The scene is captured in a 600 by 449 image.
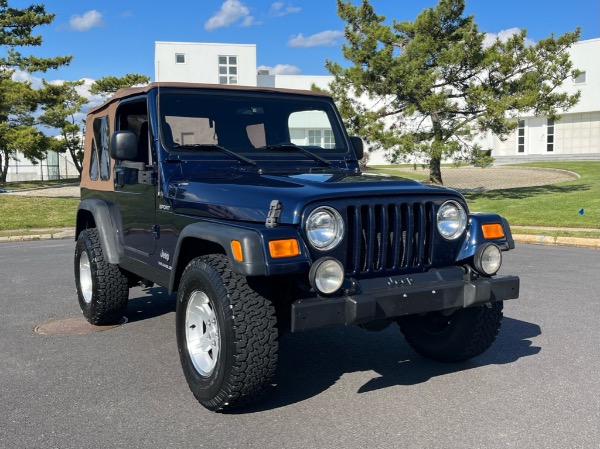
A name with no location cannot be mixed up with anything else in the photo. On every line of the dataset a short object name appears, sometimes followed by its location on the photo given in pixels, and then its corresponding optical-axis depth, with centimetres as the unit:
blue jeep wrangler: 348
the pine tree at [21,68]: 2284
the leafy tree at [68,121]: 3694
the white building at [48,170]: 4459
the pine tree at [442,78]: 1978
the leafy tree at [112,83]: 3359
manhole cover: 572
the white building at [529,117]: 3816
